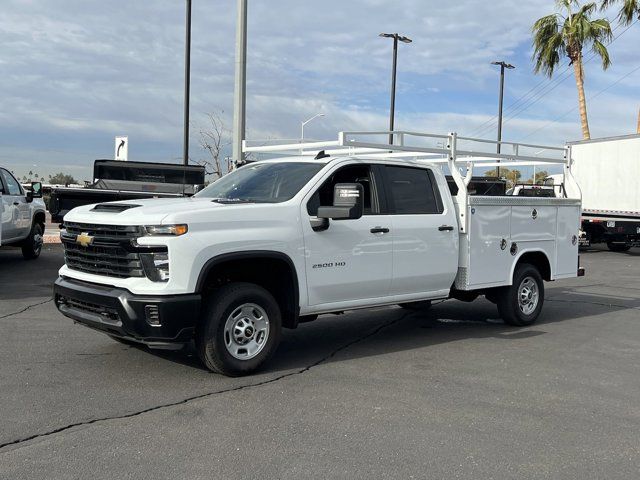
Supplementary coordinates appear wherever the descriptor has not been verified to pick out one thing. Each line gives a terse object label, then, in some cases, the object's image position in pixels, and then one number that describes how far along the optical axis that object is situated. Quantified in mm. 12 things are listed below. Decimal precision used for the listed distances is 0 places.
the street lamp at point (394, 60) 29812
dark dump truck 13234
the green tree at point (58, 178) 50331
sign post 18572
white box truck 20109
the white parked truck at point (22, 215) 12547
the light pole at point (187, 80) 21484
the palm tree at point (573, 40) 28406
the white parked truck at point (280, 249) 5258
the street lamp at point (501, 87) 35941
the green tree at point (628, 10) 27203
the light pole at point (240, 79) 13281
